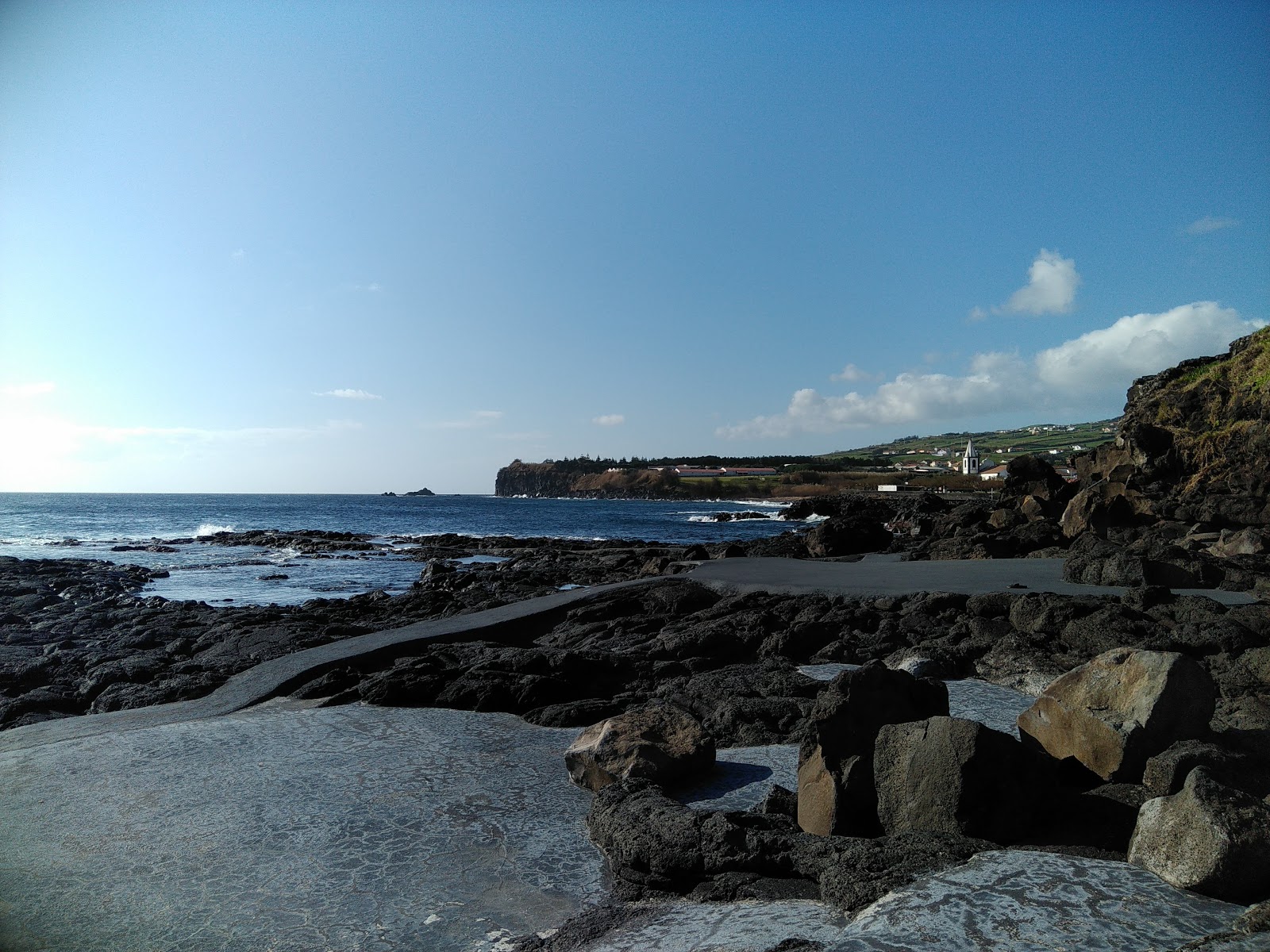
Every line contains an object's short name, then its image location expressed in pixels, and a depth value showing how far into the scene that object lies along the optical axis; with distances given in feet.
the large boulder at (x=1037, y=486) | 81.56
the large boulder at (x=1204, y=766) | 13.17
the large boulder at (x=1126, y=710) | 14.32
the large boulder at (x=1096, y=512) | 64.80
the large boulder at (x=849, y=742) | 14.08
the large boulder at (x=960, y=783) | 13.01
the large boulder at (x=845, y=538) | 75.66
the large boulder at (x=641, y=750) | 17.80
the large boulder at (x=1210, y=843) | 10.06
